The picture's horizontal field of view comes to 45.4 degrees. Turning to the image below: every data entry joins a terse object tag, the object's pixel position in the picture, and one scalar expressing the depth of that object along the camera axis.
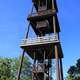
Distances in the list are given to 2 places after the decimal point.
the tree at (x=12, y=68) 18.86
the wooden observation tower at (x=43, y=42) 10.12
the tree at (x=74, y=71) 18.13
